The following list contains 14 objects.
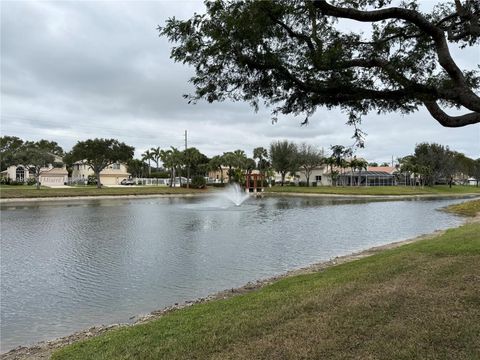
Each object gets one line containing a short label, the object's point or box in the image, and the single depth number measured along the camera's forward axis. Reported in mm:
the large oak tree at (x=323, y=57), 5820
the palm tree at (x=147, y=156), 106100
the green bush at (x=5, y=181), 80762
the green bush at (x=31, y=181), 82906
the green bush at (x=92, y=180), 91450
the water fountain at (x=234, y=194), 55406
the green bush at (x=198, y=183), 80562
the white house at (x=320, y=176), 96262
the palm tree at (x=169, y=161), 85444
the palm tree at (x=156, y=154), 104150
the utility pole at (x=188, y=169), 83512
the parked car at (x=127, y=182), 94625
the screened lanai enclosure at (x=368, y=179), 92700
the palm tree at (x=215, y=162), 96125
